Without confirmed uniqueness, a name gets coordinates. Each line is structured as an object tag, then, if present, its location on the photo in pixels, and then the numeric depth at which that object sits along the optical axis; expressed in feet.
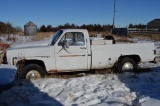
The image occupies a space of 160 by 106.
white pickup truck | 16.57
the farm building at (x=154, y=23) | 126.80
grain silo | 70.07
